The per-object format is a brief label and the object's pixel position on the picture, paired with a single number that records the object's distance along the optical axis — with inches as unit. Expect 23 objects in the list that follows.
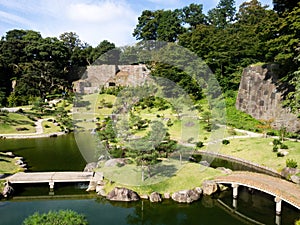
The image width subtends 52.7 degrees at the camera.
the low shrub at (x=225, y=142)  1048.2
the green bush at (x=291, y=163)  772.0
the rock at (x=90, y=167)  783.1
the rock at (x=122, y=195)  631.2
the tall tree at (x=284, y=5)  1134.4
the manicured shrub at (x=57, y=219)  434.4
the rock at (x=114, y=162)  768.3
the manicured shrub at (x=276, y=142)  934.4
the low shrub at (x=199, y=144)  1047.0
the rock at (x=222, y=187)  689.6
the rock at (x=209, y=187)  666.8
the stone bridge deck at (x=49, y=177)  701.9
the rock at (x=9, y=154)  944.3
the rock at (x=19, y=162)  851.4
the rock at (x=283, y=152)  868.2
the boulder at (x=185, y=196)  632.4
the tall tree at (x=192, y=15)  2294.5
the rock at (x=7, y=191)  652.5
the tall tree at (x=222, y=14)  2304.4
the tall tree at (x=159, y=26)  2156.0
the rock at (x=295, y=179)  714.8
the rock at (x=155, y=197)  629.6
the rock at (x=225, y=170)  740.5
